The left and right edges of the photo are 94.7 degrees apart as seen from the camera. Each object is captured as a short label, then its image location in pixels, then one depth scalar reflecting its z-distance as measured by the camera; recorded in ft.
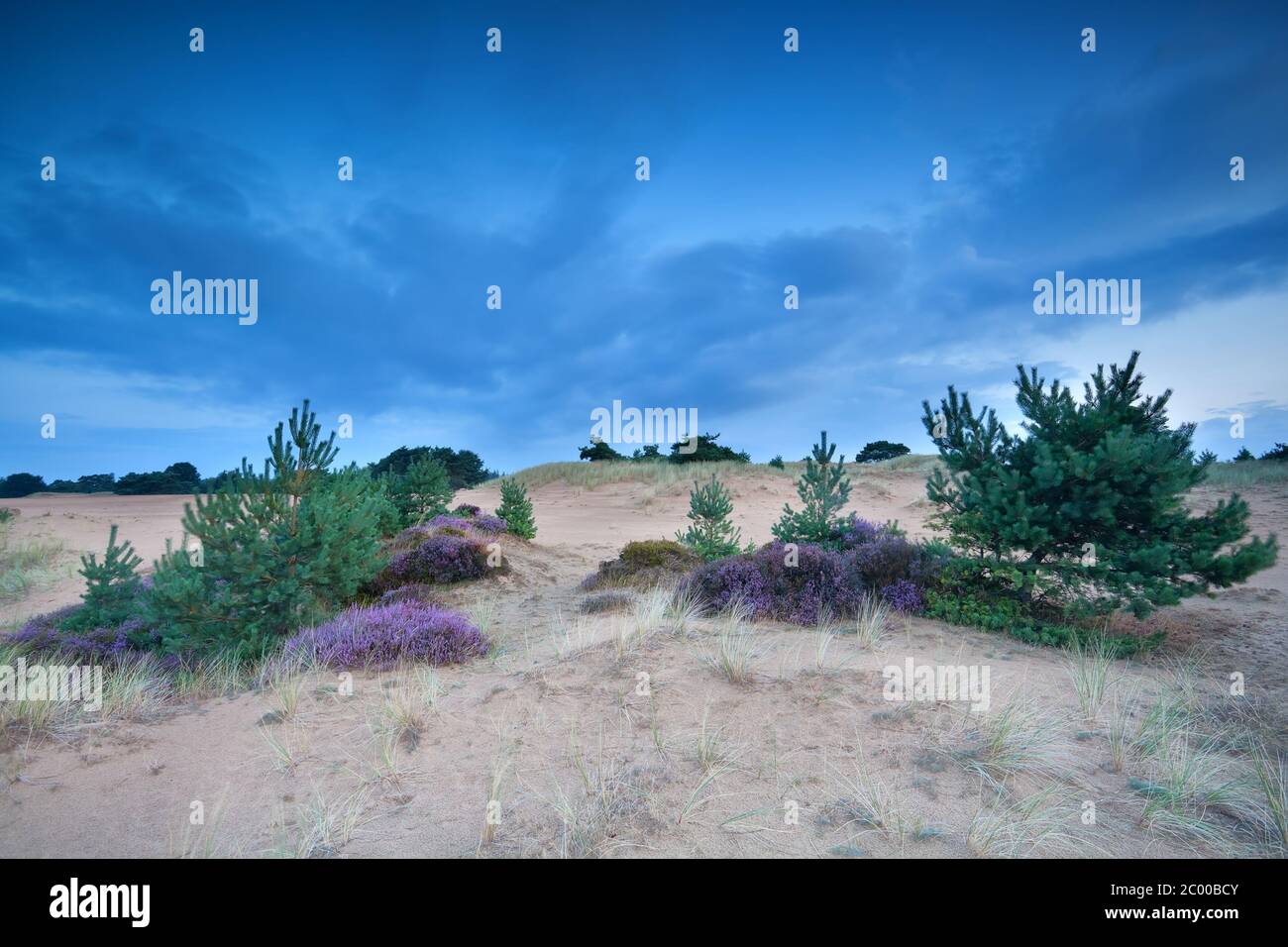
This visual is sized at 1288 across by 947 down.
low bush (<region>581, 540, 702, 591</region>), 34.81
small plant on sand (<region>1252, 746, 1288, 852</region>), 10.20
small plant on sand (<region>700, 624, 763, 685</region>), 16.98
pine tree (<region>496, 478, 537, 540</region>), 53.83
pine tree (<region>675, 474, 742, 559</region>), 38.11
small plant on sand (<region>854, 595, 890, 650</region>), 20.62
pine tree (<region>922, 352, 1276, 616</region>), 22.07
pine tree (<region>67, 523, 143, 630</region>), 25.16
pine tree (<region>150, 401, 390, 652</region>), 20.90
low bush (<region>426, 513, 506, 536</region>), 46.24
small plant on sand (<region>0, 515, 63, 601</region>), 42.85
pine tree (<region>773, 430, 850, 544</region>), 33.09
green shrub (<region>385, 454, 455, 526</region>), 52.47
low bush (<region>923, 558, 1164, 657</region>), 22.35
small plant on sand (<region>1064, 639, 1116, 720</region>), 15.65
